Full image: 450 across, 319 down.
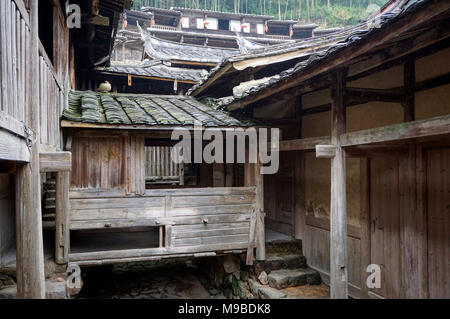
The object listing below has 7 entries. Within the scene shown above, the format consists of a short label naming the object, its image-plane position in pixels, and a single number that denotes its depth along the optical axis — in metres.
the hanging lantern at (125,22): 31.84
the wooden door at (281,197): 8.48
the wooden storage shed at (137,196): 6.14
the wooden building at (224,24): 31.59
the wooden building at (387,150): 3.90
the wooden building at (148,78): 13.05
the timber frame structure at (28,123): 2.53
